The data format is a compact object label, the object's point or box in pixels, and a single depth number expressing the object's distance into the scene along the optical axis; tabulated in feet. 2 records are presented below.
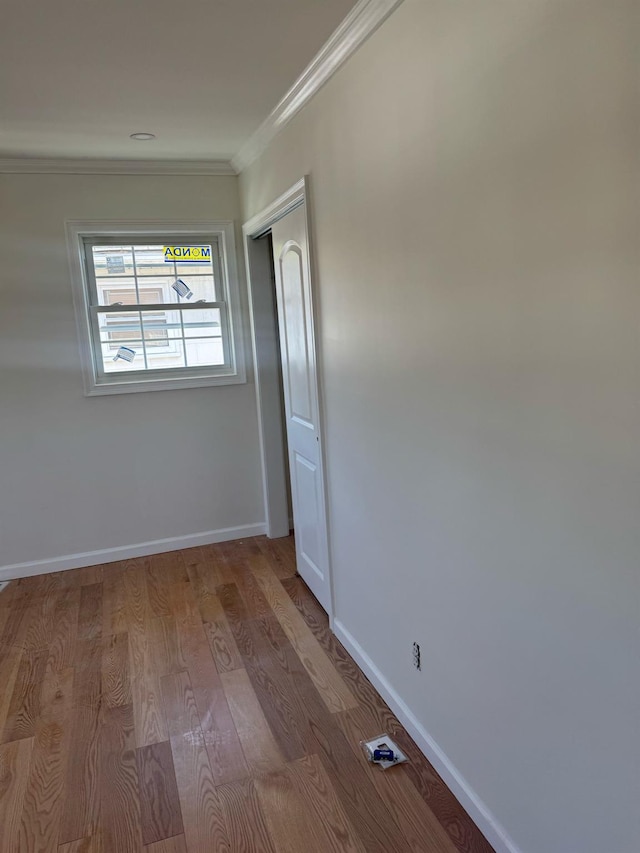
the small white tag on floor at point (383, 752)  6.79
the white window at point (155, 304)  12.35
